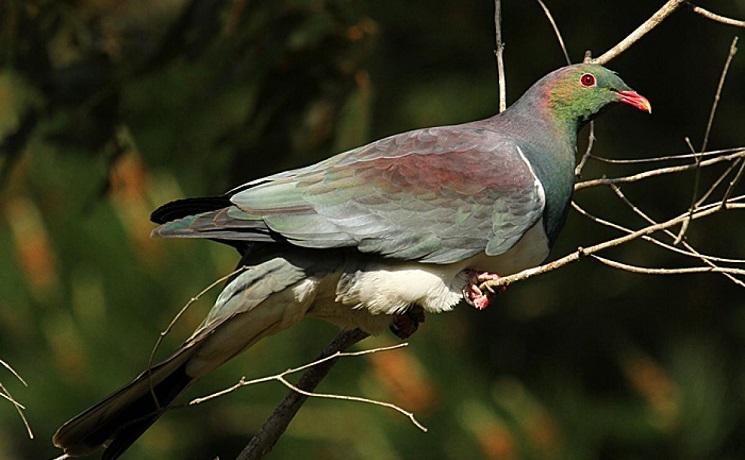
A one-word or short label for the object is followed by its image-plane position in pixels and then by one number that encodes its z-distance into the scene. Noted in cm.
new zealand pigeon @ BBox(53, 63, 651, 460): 663
